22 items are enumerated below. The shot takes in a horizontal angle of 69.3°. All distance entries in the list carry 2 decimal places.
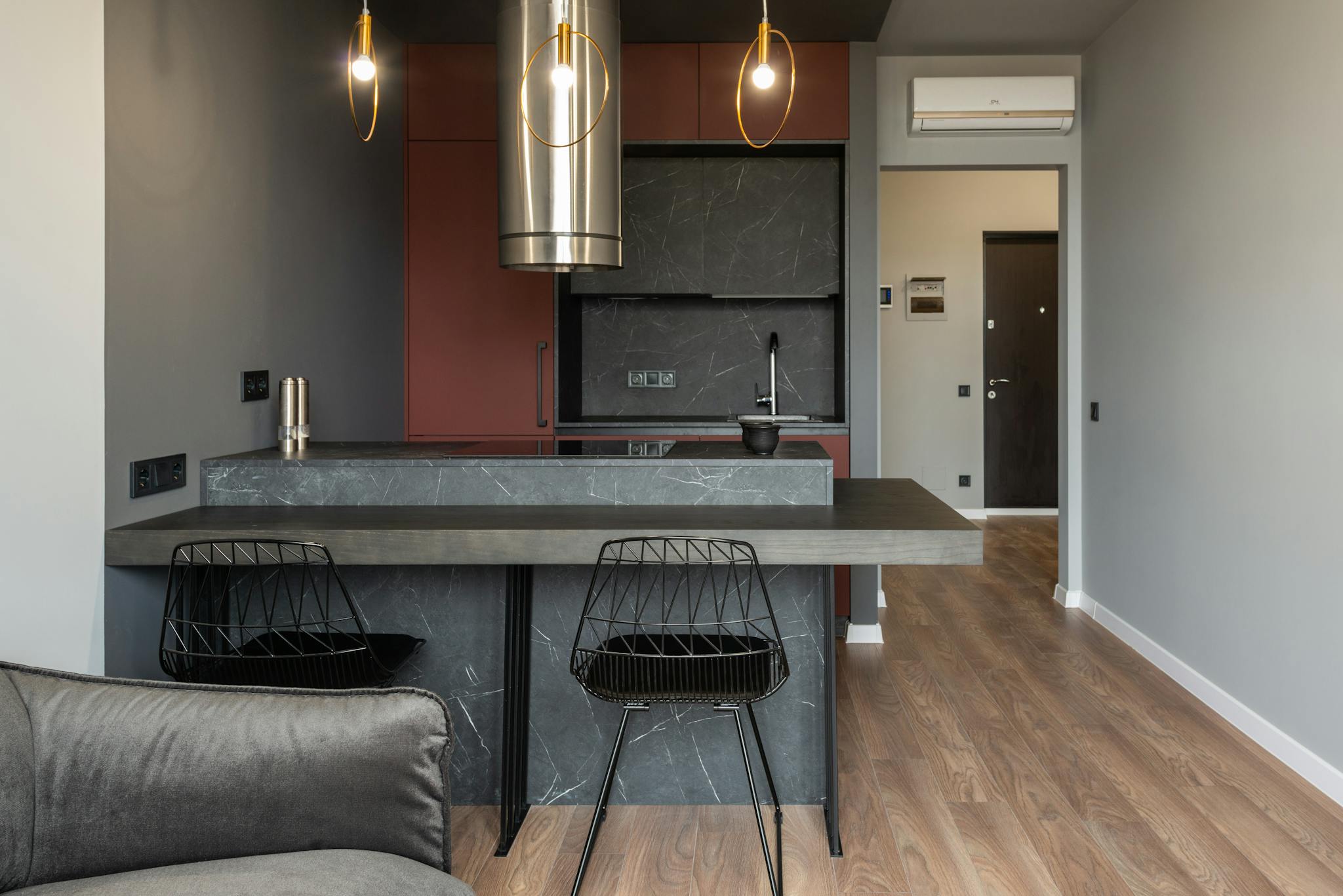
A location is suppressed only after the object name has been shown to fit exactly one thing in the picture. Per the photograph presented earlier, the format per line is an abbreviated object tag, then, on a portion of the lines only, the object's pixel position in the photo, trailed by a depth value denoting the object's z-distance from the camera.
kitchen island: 2.58
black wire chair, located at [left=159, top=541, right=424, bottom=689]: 2.08
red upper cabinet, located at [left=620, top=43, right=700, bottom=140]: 4.18
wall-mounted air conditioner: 4.45
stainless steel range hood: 2.92
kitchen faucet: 4.57
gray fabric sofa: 1.43
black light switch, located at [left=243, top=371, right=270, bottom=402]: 2.88
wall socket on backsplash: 4.82
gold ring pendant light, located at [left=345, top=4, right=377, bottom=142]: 2.12
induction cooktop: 2.80
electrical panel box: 7.19
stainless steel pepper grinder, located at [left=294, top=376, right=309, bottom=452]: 3.00
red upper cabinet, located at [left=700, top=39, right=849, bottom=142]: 4.16
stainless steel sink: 4.29
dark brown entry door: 7.26
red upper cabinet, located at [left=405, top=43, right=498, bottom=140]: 4.26
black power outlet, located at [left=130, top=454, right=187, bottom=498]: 2.36
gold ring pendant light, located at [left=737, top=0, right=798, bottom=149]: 2.00
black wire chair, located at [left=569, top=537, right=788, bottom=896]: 2.09
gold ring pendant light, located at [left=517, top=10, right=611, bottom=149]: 1.90
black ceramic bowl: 2.79
